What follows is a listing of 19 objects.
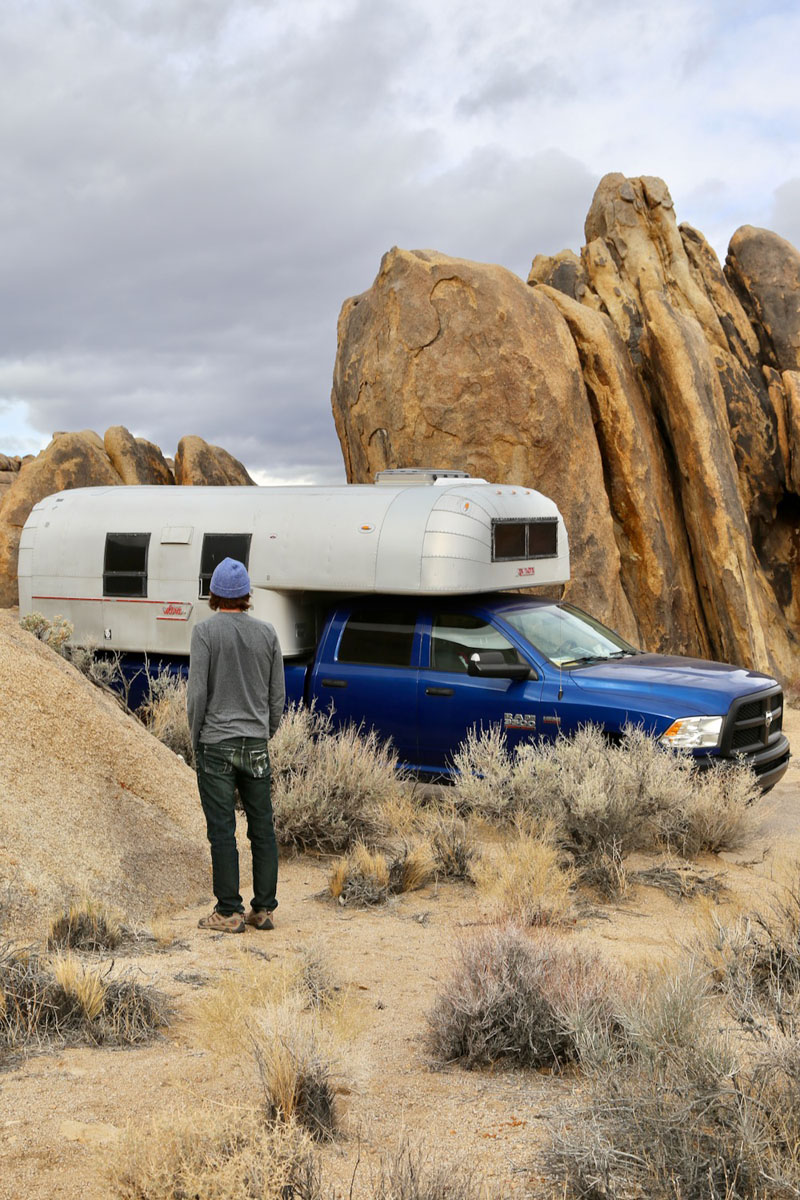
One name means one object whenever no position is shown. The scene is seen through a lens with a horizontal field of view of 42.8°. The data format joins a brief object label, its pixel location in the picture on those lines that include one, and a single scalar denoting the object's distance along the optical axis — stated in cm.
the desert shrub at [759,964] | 358
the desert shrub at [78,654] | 976
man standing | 568
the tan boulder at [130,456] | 2256
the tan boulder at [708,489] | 1616
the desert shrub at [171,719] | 902
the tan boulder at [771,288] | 1995
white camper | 879
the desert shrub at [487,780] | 747
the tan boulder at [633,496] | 1612
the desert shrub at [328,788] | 719
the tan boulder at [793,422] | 1842
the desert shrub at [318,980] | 422
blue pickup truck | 783
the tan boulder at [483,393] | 1453
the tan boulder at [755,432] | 1872
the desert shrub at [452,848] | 653
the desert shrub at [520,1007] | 364
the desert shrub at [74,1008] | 380
